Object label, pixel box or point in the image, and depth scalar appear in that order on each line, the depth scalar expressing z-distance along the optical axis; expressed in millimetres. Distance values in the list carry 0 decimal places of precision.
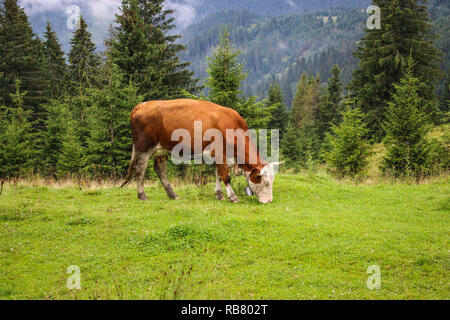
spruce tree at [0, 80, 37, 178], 16828
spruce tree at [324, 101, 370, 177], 16109
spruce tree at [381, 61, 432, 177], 15617
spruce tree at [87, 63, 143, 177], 15680
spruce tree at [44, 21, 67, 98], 44250
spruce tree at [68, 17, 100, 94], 36219
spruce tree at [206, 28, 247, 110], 14195
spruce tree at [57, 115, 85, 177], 16547
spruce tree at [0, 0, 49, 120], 32594
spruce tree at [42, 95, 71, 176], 20016
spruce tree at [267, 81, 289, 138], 49997
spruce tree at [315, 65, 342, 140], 43844
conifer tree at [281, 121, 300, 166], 33500
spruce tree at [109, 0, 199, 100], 23172
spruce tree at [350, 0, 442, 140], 27344
